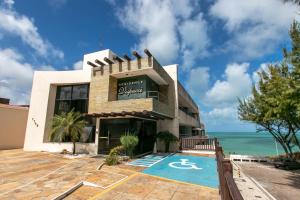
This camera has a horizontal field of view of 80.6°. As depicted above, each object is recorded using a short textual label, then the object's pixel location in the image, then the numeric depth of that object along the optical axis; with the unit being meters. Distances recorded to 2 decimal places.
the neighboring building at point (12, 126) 20.22
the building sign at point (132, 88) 16.16
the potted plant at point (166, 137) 18.01
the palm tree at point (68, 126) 15.77
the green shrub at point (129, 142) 13.86
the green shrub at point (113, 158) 12.00
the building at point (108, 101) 15.35
